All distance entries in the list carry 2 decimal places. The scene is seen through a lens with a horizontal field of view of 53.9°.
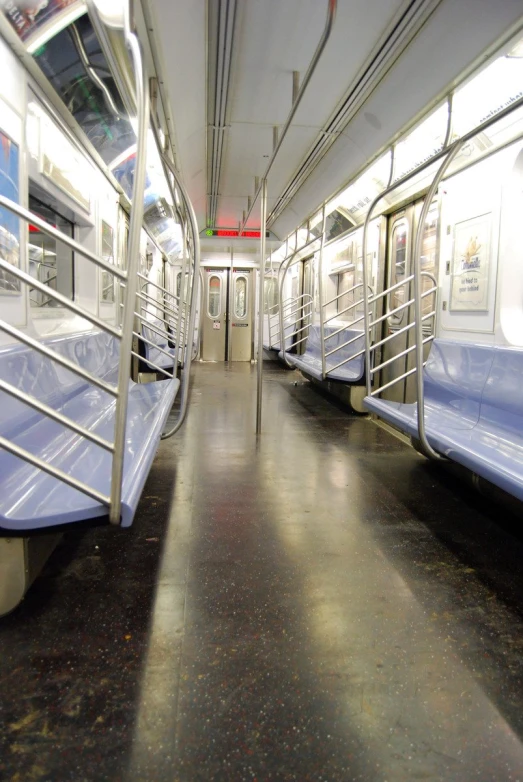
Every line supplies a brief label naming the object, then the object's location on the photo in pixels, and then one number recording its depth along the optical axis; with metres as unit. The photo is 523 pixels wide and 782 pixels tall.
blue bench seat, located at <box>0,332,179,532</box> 1.51
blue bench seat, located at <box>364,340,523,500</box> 2.34
